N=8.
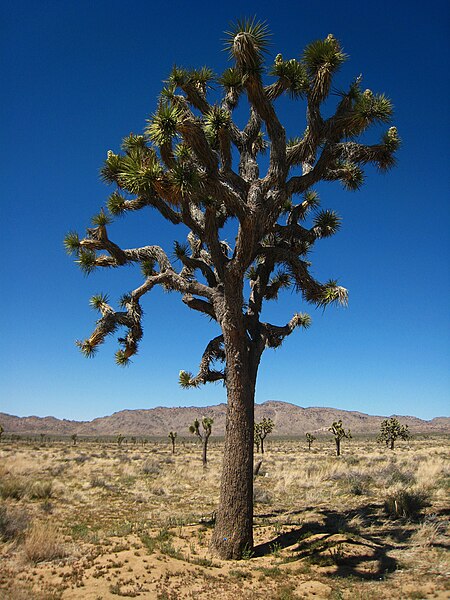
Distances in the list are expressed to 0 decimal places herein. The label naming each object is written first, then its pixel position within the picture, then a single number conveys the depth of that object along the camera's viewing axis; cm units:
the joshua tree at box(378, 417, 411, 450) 4434
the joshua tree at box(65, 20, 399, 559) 765
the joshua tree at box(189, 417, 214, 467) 2940
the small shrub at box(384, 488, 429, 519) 1093
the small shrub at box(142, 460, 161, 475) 2380
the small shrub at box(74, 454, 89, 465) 2843
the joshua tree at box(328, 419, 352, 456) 3887
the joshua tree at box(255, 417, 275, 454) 4212
